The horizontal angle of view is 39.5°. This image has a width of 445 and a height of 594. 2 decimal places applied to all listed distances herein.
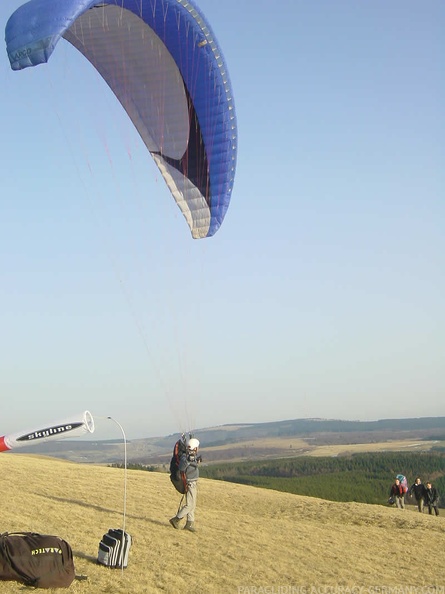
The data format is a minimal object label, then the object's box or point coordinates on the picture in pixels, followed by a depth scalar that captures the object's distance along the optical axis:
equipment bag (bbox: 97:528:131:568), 9.28
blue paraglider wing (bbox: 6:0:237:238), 12.78
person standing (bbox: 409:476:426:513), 21.16
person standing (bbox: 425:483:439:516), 20.77
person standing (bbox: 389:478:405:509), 20.75
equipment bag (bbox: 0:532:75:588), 7.88
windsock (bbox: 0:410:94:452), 6.89
